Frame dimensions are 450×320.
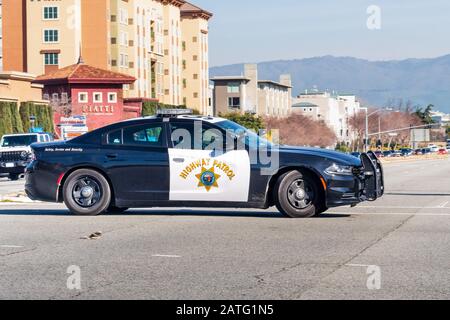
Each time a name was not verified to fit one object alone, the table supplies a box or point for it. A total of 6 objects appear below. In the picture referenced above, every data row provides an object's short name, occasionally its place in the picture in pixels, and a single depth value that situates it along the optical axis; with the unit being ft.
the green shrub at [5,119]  201.05
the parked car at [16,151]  122.52
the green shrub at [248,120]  327.88
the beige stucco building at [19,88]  215.10
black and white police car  48.65
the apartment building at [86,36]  279.69
